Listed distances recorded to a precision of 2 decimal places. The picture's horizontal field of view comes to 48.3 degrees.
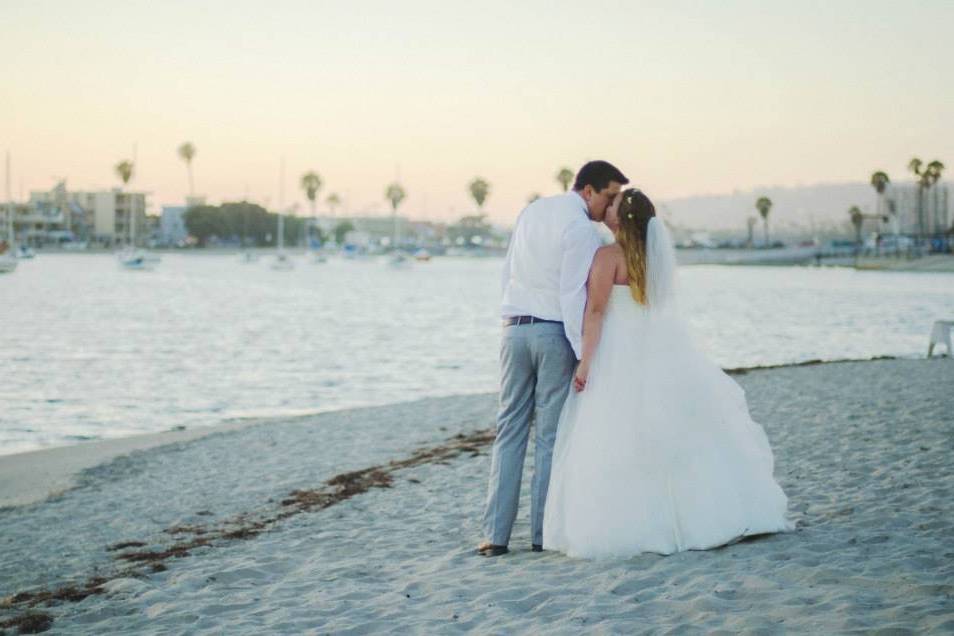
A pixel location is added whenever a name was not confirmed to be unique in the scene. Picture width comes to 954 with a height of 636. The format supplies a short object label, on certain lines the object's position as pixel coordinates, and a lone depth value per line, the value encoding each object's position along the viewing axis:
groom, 6.17
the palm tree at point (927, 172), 144.75
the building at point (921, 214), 156.38
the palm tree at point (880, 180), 174.38
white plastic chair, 24.36
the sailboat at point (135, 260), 139.25
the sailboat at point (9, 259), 116.62
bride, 6.20
